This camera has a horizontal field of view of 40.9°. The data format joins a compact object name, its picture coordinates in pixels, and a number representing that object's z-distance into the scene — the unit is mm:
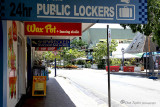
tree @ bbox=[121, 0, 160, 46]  17125
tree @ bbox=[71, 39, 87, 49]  82688
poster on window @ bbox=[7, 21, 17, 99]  5543
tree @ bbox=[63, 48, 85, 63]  54875
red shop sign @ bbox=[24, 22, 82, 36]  8430
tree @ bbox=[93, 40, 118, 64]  41031
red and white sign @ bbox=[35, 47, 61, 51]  17875
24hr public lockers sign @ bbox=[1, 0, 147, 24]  4469
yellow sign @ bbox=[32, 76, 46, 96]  10094
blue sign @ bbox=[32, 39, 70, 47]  13922
